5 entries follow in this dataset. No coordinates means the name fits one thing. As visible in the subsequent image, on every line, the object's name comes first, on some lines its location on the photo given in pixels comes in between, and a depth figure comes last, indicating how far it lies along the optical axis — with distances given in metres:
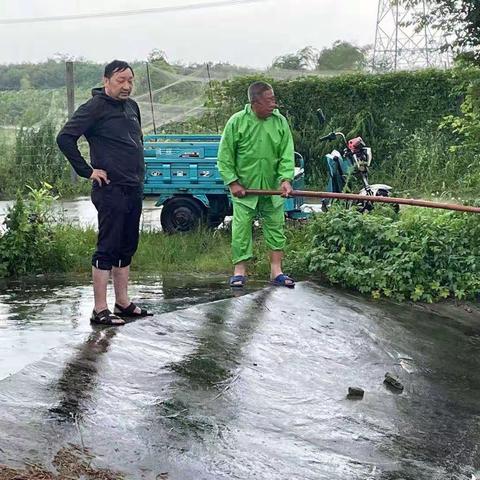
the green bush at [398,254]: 7.48
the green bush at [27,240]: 7.84
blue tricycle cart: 10.21
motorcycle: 10.34
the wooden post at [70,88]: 15.44
